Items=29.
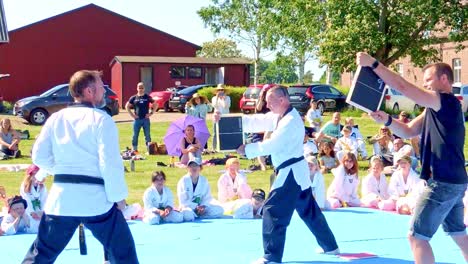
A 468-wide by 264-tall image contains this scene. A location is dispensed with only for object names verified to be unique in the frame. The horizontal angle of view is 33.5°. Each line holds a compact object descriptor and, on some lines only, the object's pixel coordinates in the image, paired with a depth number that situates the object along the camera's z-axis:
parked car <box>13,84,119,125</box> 28.58
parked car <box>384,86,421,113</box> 34.50
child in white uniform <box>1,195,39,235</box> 9.88
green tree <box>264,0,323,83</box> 36.59
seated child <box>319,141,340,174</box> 16.42
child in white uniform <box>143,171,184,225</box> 10.80
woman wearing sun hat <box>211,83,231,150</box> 21.61
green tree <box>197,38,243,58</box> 85.12
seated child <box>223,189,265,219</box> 11.24
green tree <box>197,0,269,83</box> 67.00
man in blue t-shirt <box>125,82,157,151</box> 19.83
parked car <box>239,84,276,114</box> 35.43
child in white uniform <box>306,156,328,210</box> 11.83
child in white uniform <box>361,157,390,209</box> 12.49
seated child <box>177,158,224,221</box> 11.34
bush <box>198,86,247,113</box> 40.16
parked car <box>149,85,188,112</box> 38.66
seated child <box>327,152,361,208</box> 12.38
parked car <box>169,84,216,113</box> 37.31
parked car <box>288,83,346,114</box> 34.84
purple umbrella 16.80
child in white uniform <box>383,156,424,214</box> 12.13
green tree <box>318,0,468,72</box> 34.00
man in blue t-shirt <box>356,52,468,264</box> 6.30
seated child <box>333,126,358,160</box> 17.36
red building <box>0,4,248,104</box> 45.00
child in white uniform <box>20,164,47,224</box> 10.28
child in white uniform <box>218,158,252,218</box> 12.01
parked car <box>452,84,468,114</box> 34.16
